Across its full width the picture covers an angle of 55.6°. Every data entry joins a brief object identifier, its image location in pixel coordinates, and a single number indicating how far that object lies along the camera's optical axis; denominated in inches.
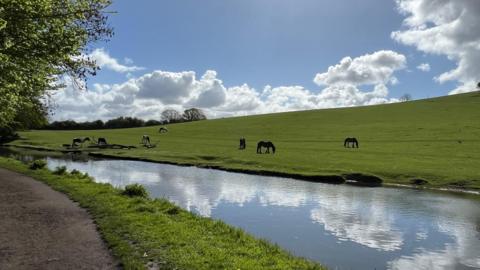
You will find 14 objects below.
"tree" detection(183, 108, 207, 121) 7795.3
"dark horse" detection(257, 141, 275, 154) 2081.6
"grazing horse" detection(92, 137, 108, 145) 2945.4
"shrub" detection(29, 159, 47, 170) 1335.8
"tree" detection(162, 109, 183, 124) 7604.3
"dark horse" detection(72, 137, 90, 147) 2915.8
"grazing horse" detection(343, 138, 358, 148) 2251.5
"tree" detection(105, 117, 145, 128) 6781.5
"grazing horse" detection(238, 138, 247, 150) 2347.9
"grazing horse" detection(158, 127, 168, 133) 4241.1
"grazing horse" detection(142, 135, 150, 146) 2917.1
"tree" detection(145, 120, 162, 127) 6993.1
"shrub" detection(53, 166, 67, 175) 1183.7
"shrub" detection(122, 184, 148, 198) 831.1
